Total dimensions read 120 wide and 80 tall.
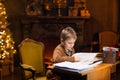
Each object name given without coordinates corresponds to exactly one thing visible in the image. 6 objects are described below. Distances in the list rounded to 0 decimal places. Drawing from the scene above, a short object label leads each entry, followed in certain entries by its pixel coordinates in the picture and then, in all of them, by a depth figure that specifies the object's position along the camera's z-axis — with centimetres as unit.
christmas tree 526
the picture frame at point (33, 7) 606
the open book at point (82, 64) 258
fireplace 613
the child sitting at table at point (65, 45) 309
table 256
